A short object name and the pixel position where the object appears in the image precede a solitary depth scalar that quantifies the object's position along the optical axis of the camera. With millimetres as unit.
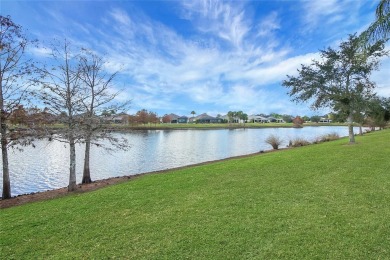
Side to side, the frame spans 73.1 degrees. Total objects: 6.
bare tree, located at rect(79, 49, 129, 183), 13586
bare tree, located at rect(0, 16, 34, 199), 11709
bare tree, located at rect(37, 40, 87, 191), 12297
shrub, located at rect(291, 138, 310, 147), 30625
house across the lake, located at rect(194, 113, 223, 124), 166375
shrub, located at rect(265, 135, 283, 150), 29641
